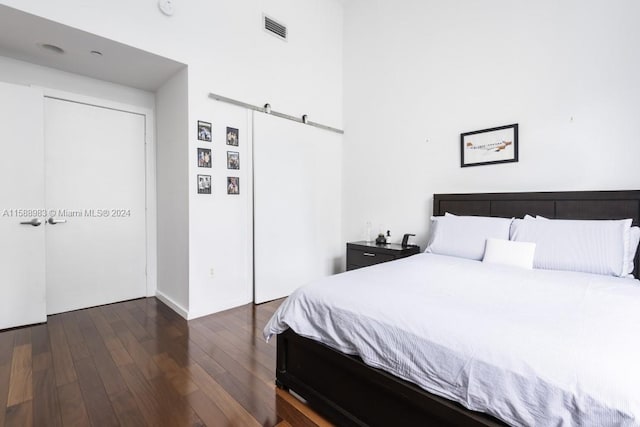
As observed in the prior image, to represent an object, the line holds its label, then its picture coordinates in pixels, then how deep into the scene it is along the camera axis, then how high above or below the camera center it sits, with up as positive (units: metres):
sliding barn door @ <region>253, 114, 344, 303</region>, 3.53 +0.04
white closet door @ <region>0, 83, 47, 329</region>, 2.67 +0.01
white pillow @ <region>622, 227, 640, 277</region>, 2.09 -0.29
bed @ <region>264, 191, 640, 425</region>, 0.95 -0.69
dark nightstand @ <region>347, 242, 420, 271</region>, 3.33 -0.51
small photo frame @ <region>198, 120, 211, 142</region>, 3.04 +0.79
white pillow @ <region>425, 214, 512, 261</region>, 2.62 -0.23
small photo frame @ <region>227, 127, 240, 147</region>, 3.26 +0.79
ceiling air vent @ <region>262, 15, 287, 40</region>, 3.54 +2.18
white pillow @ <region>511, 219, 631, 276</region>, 2.09 -0.26
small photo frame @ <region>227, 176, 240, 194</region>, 3.28 +0.26
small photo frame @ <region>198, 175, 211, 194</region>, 3.05 +0.25
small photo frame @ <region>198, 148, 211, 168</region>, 3.04 +0.52
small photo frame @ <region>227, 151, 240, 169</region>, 3.27 +0.53
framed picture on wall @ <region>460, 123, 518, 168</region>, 2.87 +0.63
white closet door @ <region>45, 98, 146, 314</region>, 3.07 +0.03
